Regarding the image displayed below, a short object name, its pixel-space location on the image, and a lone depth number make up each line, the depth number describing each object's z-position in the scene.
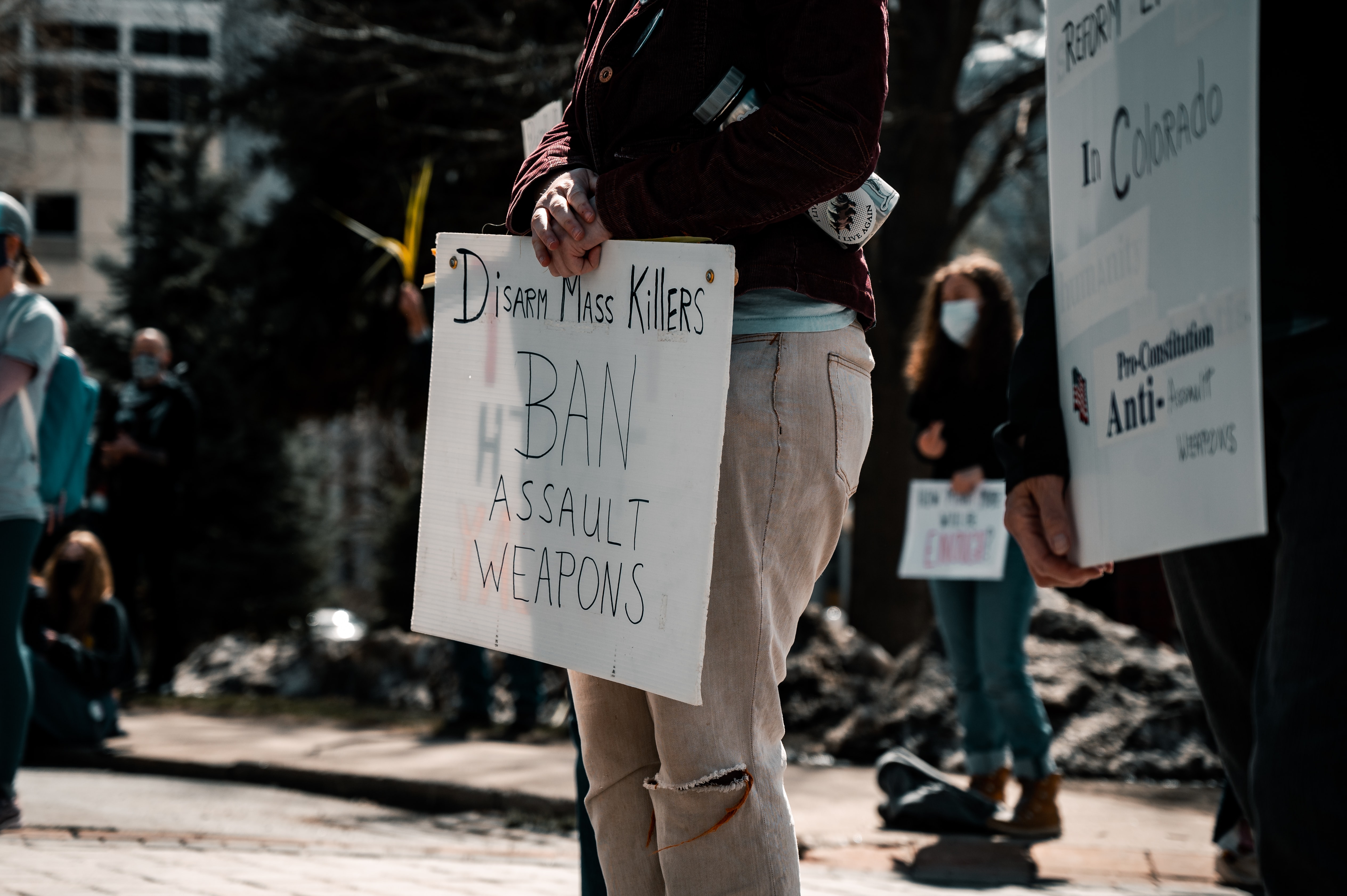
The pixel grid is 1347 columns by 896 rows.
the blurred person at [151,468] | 8.59
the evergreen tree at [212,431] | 15.66
